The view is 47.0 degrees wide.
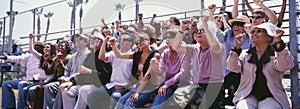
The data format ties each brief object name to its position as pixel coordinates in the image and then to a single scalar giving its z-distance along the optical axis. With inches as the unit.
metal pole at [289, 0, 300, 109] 123.6
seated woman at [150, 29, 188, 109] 133.1
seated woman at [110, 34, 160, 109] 143.3
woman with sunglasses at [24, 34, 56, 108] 217.7
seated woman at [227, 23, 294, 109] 109.2
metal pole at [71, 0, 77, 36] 286.2
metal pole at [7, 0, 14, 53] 378.3
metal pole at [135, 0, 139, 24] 252.2
